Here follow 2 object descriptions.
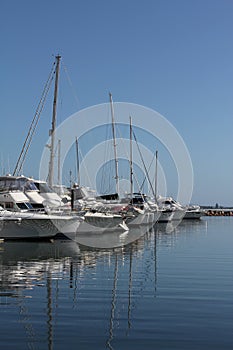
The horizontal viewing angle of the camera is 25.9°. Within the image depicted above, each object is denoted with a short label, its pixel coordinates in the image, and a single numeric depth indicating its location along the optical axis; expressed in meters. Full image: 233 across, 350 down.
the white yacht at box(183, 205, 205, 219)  111.56
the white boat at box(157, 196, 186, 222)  97.18
